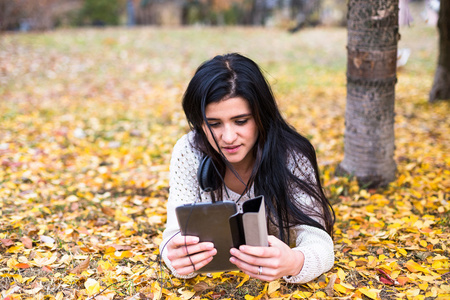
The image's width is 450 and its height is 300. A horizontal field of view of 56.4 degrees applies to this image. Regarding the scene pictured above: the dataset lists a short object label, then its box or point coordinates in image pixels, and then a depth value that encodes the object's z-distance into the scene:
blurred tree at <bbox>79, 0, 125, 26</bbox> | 16.70
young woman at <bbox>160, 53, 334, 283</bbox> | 1.85
